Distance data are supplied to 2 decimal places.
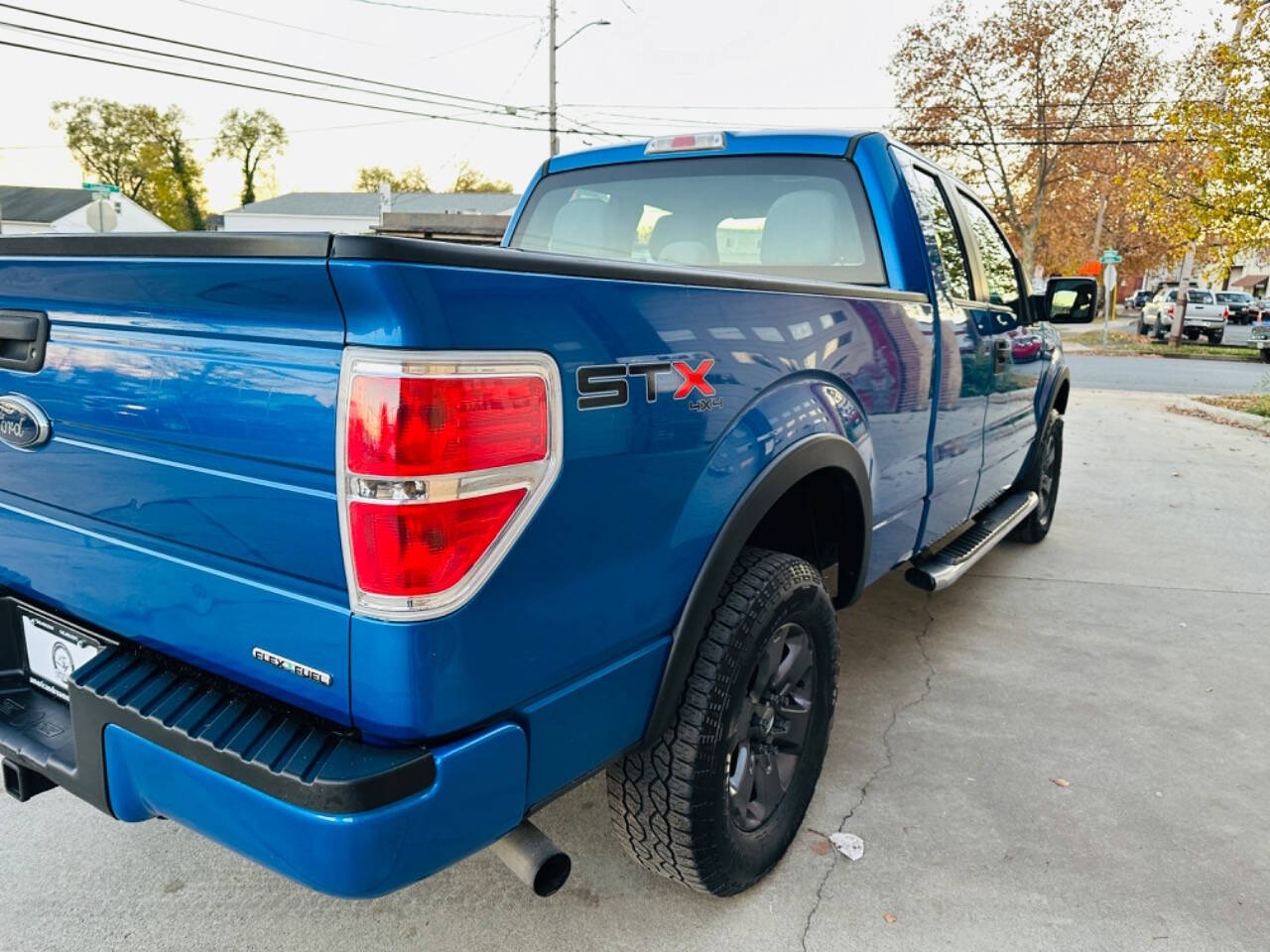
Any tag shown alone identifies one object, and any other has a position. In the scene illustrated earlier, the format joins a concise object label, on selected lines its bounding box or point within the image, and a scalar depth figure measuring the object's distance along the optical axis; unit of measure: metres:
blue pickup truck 1.35
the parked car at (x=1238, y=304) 30.72
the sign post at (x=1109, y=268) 23.16
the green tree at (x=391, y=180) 72.66
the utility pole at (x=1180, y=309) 25.94
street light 26.91
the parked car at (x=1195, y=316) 29.08
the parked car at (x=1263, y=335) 23.19
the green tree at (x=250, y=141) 72.00
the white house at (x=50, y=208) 60.12
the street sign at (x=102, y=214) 14.46
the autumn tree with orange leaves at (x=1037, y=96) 26.30
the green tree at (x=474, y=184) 70.06
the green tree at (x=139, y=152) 67.88
